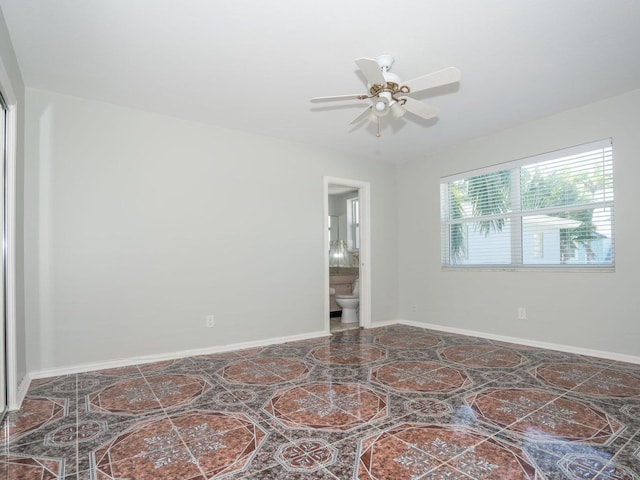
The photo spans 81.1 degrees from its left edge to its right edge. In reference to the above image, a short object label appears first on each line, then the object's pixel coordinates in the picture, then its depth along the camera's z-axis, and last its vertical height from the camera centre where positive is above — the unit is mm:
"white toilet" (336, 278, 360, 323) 5484 -1008
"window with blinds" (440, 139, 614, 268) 3625 +261
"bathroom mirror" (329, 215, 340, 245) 7613 +222
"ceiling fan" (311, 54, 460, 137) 2338 +1022
